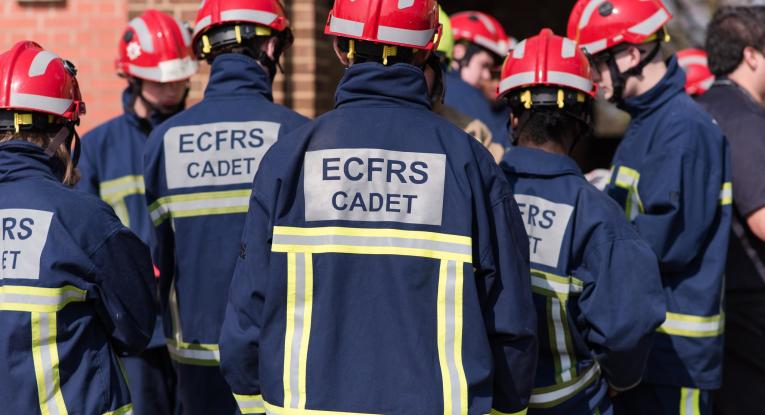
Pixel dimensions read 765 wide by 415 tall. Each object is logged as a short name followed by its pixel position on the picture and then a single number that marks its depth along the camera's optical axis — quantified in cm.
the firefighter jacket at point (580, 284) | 684
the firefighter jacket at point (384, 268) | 554
